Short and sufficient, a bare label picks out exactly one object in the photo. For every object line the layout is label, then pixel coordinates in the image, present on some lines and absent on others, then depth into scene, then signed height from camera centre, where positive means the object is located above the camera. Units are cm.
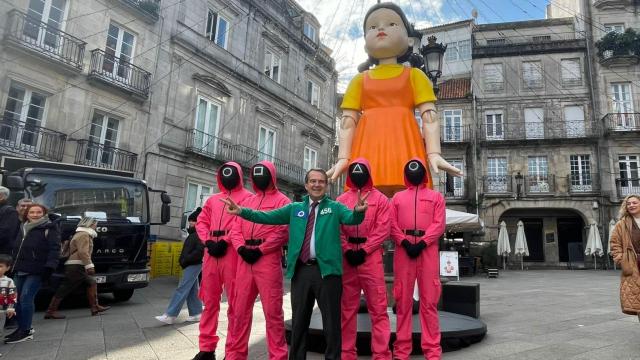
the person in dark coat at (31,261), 514 -35
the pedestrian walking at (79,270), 697 -59
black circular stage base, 437 -85
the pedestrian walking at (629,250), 448 +12
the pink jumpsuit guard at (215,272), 403 -29
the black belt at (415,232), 408 +17
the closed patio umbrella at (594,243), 1944 +75
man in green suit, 346 -6
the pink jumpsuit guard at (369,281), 374 -29
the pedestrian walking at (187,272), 625 -48
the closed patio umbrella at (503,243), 1928 +54
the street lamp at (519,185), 2341 +376
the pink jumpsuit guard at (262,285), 366 -36
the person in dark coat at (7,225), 523 +5
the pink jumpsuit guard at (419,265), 387 -13
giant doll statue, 499 +163
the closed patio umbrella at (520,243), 1938 +58
